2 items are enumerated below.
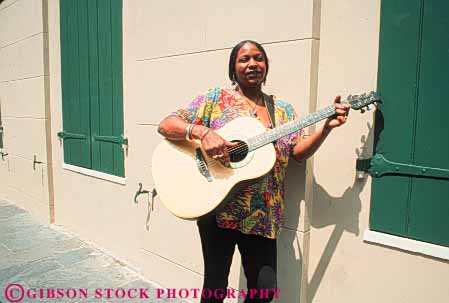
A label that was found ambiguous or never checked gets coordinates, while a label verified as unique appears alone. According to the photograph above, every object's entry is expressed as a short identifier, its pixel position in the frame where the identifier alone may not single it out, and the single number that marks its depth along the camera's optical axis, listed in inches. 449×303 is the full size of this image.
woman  69.5
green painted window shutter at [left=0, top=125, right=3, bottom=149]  246.5
